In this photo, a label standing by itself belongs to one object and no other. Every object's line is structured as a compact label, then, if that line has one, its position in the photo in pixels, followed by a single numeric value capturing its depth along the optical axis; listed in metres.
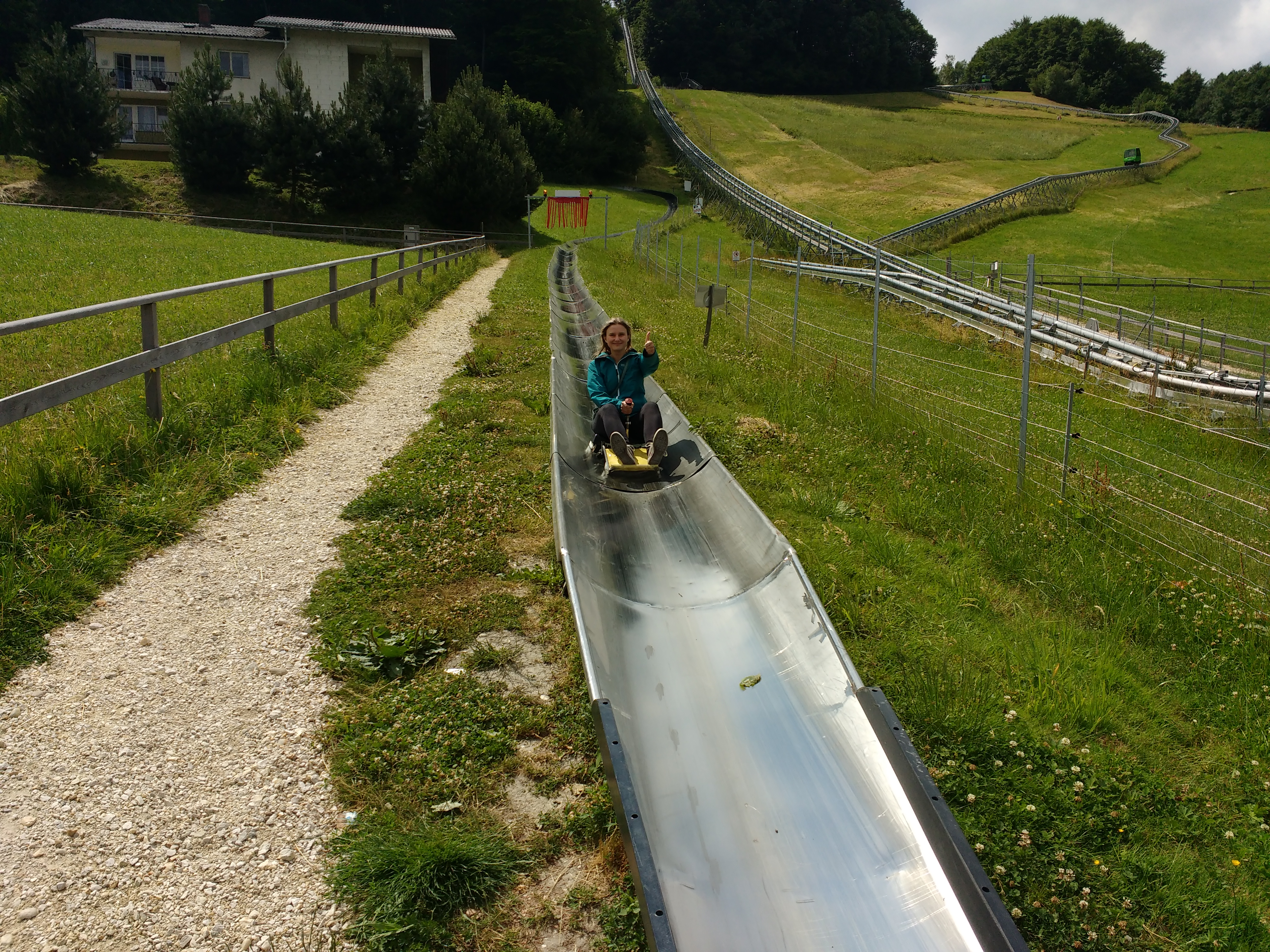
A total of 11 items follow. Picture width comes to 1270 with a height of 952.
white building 47.66
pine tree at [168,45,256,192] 37.59
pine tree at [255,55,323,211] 36.88
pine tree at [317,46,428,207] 37.81
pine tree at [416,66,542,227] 36.75
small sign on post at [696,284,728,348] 12.67
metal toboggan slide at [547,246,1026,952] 2.92
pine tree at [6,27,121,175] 37.34
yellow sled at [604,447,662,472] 6.93
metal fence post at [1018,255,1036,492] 5.99
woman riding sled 7.18
